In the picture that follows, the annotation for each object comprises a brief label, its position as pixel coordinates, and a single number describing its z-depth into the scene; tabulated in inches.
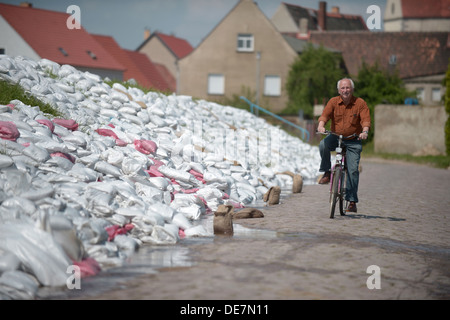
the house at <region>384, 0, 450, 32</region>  3037.2
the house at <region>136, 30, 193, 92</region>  2613.2
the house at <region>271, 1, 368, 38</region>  2689.5
